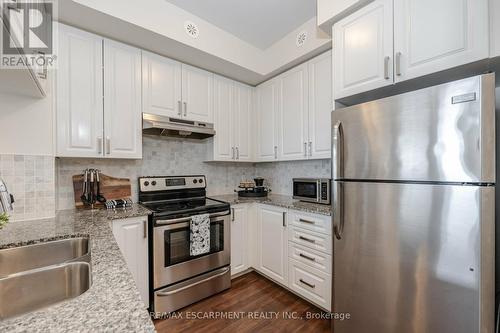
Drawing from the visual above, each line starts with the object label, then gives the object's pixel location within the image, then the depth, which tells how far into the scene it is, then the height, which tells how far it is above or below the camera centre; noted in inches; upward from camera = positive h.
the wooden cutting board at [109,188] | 76.9 -8.2
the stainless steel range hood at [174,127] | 79.9 +15.2
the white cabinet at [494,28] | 42.2 +26.6
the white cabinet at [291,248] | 71.4 -31.7
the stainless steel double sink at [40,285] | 34.9 -19.7
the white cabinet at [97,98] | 67.3 +23.0
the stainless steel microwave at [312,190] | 79.8 -9.6
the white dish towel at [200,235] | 76.2 -24.5
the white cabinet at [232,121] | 101.9 +22.1
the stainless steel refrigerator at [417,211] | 38.6 -9.7
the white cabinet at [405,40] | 44.2 +29.9
